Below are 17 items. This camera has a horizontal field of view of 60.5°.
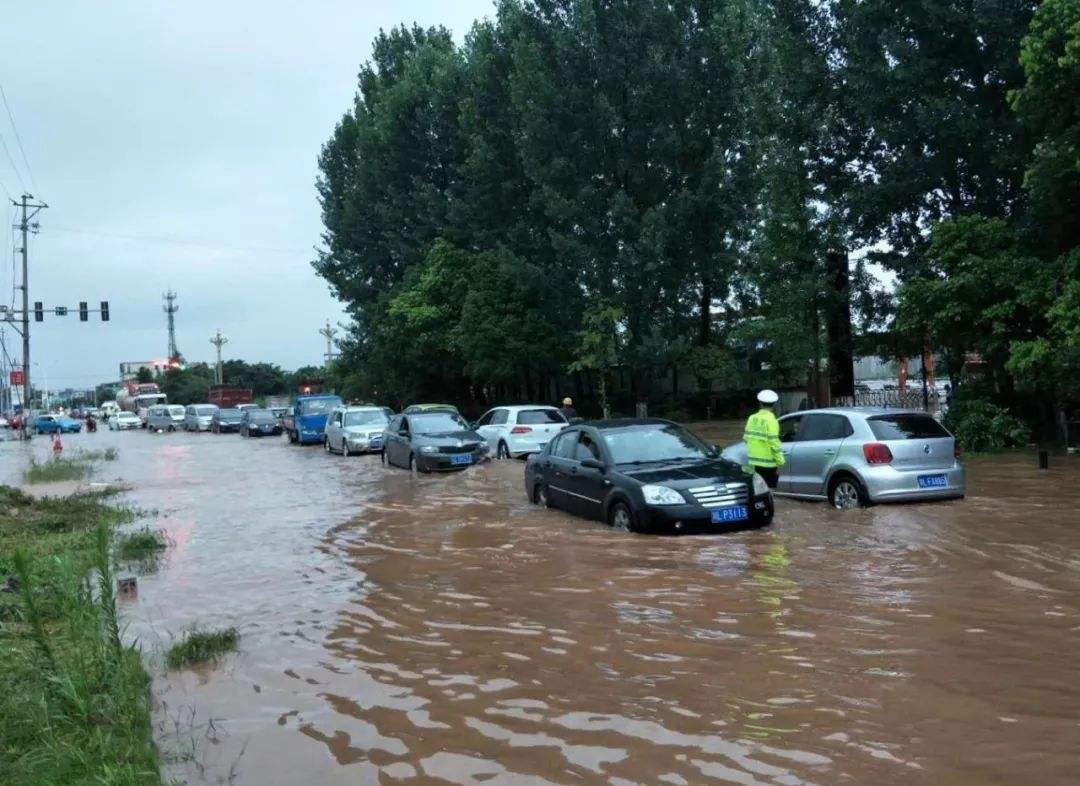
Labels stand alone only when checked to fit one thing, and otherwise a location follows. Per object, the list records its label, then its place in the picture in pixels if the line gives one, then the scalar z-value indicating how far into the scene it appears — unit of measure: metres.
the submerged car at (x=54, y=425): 66.50
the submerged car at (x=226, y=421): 54.16
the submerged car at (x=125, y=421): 67.88
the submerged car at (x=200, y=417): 56.66
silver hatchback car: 11.71
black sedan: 10.31
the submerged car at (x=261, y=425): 46.12
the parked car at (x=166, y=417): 59.88
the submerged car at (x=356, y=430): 28.11
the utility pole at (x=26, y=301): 51.34
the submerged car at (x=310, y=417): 36.16
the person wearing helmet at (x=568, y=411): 23.68
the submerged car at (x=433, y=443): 20.55
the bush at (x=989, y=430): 20.67
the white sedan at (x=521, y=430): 22.80
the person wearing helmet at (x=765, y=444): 11.32
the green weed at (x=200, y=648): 6.46
